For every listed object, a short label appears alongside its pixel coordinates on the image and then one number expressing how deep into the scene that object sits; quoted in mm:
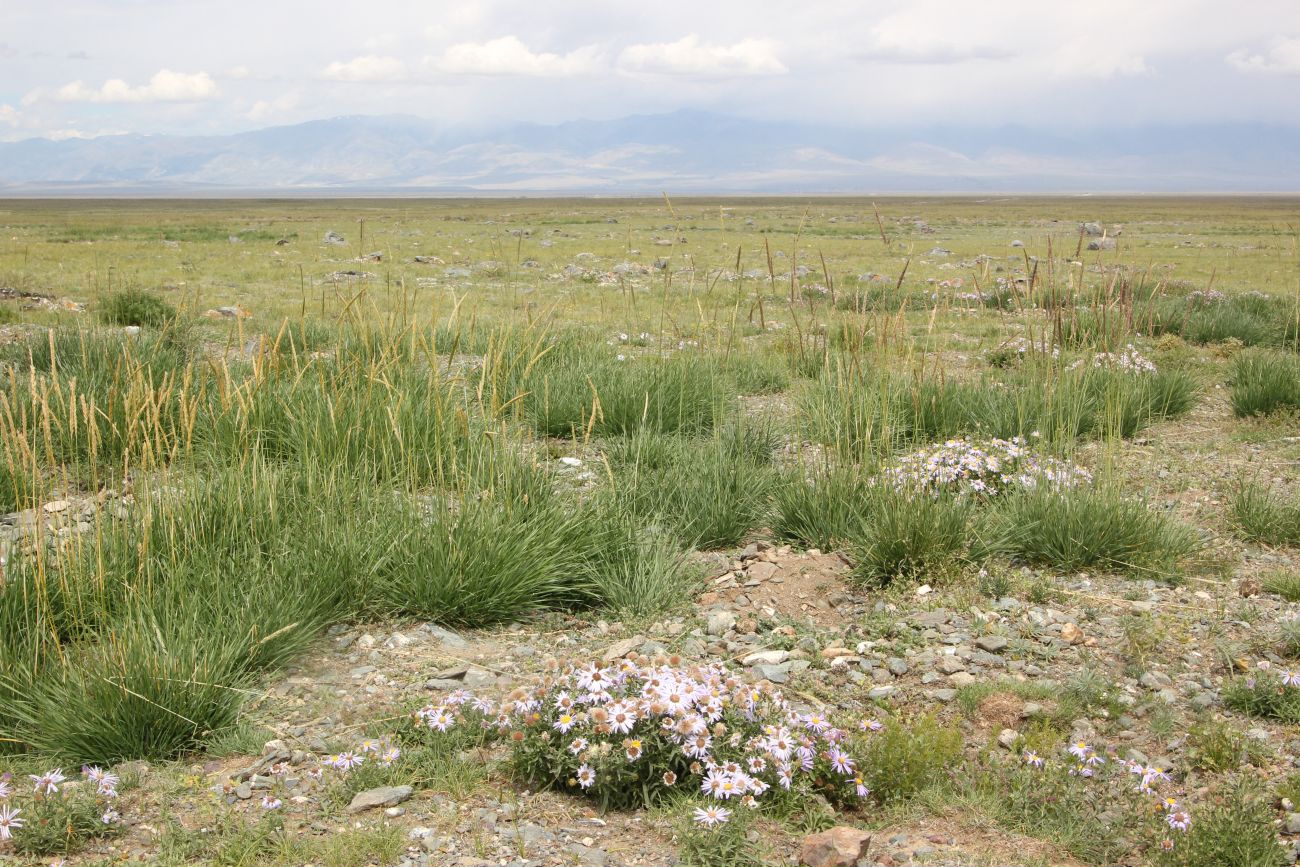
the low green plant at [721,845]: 2768
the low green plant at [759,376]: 9336
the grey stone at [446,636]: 4188
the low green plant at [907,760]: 3229
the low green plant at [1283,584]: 4645
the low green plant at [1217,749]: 3373
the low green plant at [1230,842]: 2797
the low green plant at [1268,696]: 3662
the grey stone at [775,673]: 3900
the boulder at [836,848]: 2732
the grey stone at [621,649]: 3960
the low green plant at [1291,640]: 4059
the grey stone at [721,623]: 4355
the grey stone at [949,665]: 4012
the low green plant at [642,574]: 4508
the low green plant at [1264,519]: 5438
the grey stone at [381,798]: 3014
